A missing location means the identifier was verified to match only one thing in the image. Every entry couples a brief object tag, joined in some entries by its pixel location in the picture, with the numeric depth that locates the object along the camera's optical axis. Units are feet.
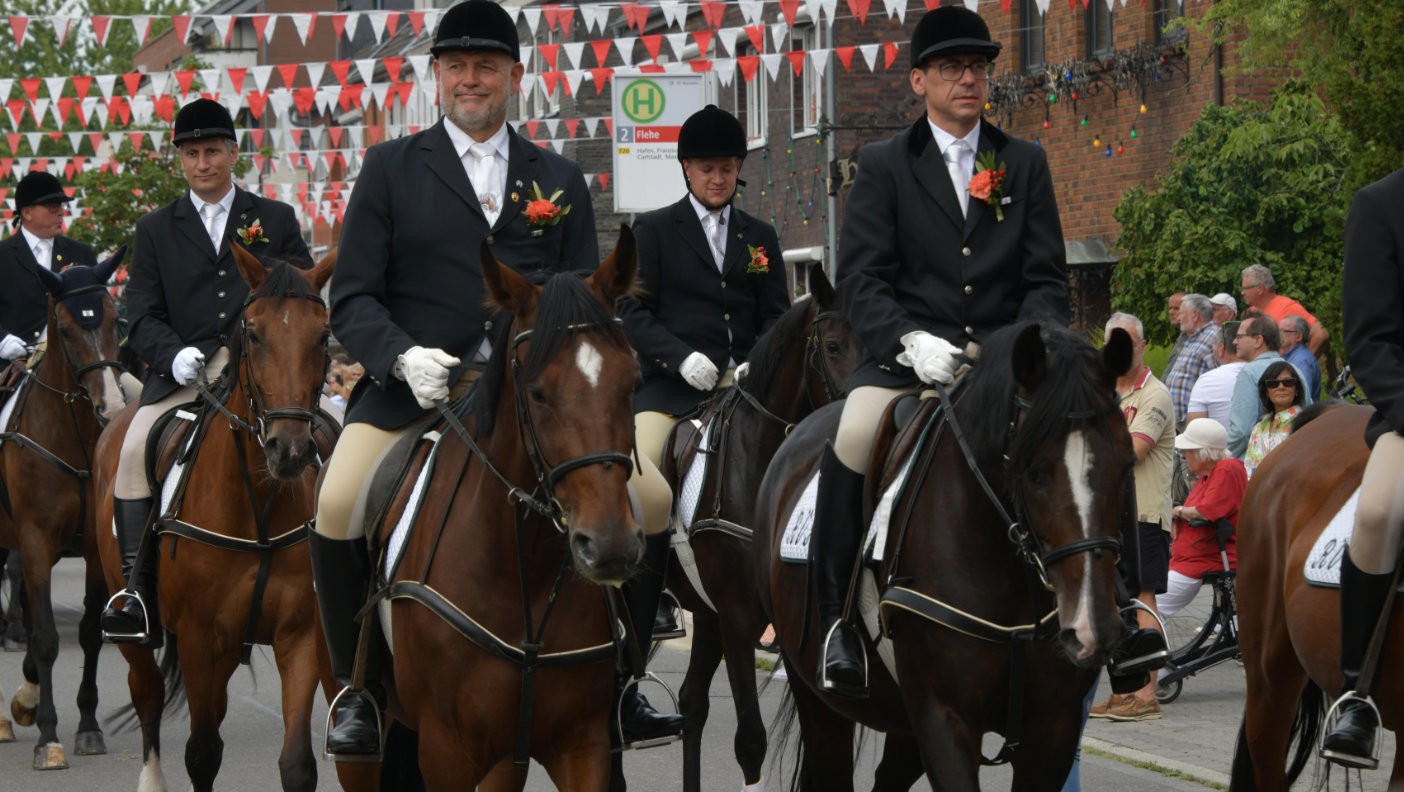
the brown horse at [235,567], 49.98
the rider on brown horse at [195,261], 56.75
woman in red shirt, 73.92
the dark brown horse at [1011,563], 30.60
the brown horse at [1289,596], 41.68
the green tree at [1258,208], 113.19
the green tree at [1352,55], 90.02
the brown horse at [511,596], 32.81
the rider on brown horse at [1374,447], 37.19
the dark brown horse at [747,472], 52.80
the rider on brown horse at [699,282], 59.11
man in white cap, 99.35
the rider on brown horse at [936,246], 38.24
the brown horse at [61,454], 69.31
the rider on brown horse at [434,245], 38.19
